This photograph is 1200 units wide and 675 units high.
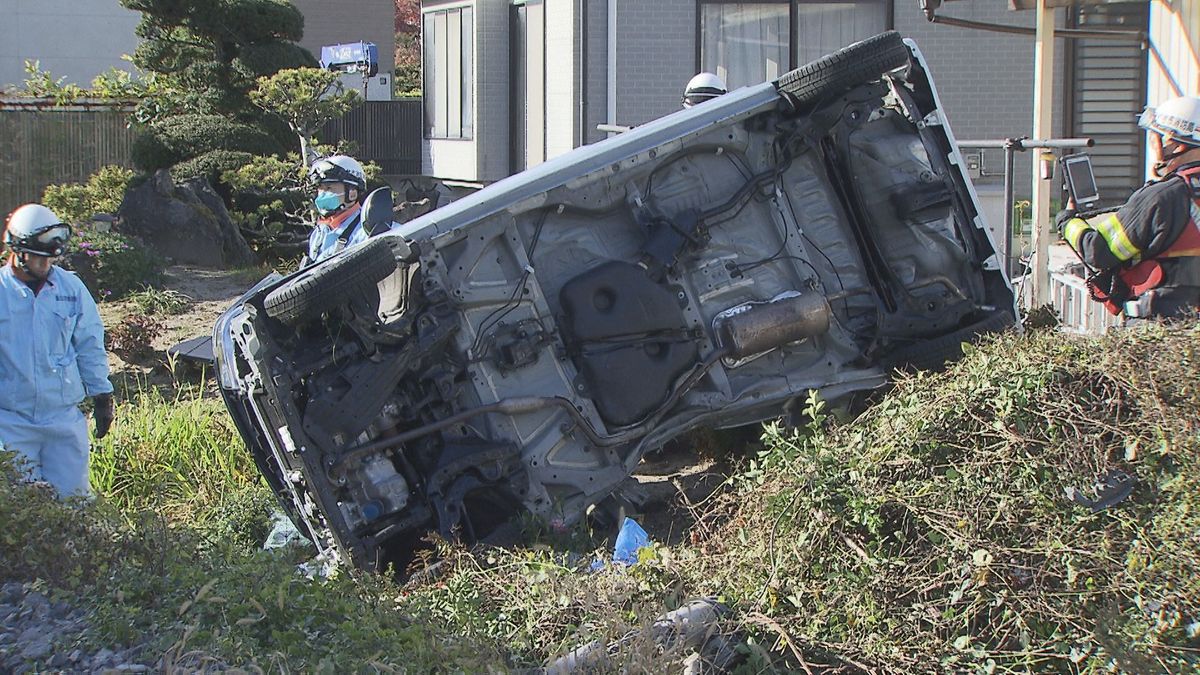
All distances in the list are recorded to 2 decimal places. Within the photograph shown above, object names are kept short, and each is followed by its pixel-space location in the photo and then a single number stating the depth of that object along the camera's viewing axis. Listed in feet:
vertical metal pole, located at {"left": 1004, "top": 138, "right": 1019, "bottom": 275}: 27.61
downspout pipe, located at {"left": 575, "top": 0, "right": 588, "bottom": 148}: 50.34
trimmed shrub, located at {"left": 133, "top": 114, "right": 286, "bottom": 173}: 57.47
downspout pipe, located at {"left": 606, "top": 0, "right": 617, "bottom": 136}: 49.83
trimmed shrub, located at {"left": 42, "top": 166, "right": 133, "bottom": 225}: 52.42
